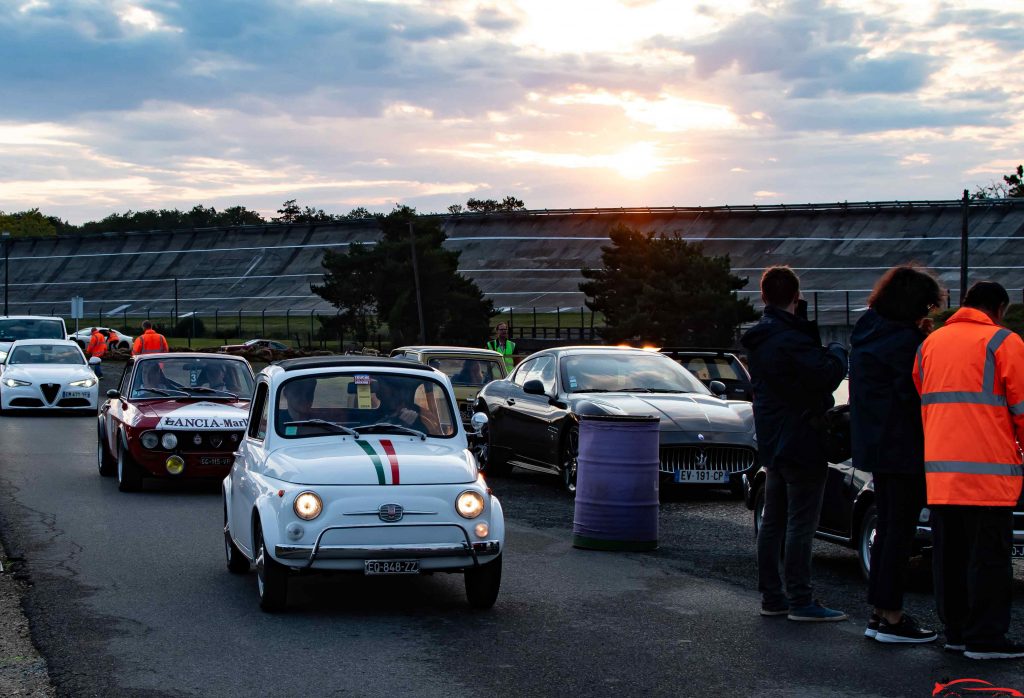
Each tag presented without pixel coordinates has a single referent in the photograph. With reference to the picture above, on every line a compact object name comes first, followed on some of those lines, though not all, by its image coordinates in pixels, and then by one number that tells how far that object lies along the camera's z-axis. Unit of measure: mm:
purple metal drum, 11328
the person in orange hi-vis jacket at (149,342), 26891
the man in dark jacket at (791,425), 8047
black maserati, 14945
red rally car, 15188
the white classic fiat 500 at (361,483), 8227
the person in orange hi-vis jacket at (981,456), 7043
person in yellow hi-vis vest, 27219
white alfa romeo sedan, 28219
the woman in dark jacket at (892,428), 7508
